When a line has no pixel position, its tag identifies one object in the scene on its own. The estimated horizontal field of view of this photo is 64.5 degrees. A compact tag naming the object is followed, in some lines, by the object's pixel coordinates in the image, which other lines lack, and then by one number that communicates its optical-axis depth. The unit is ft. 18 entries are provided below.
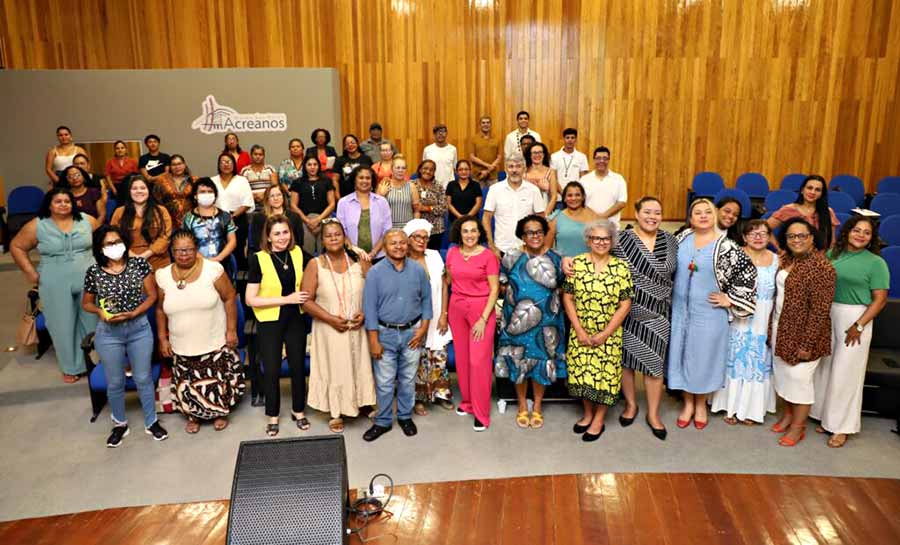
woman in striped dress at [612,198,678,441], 15.71
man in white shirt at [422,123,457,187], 31.24
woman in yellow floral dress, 15.49
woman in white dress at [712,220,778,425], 16.05
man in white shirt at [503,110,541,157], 33.27
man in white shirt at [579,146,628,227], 23.39
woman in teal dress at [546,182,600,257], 18.35
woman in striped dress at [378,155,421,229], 21.84
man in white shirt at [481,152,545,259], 21.21
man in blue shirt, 15.81
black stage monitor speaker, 9.78
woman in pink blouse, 16.37
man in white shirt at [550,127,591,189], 29.50
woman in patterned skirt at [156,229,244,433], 16.15
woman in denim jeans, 15.84
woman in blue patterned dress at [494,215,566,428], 15.98
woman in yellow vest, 16.07
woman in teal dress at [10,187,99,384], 18.62
